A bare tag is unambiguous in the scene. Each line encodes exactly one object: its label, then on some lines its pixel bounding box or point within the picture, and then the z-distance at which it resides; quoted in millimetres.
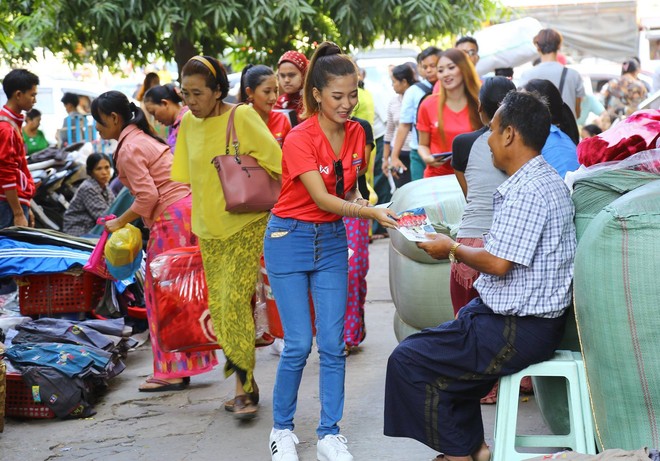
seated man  3582
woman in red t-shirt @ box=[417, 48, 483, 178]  6258
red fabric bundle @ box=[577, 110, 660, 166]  3752
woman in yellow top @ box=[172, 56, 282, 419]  4871
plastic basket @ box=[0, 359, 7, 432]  4848
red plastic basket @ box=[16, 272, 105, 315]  6531
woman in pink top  5406
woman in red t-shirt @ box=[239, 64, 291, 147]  5809
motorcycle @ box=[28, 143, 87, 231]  9117
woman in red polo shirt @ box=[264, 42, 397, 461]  4176
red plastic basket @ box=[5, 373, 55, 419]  5258
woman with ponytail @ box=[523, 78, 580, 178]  4492
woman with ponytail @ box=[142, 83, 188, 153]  7320
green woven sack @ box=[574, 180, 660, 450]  3248
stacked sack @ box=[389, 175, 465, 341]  5180
